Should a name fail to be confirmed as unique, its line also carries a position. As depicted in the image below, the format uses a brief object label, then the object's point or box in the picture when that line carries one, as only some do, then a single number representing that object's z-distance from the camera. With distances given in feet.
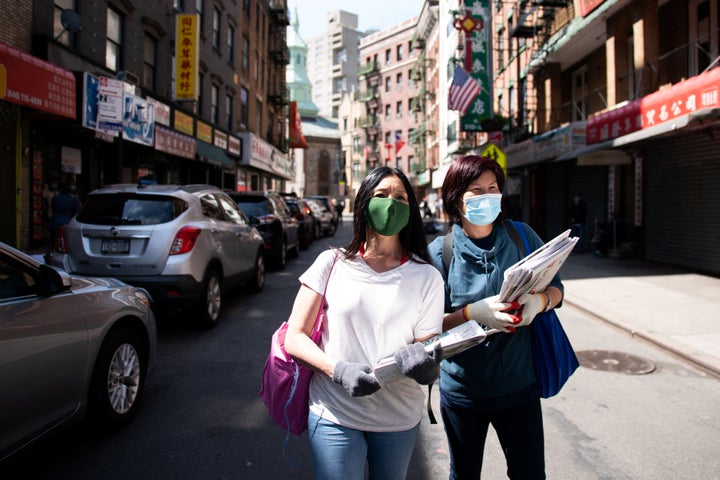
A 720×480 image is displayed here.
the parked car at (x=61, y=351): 9.64
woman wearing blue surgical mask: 7.86
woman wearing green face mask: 6.63
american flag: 77.30
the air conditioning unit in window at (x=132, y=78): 53.86
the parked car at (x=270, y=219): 40.57
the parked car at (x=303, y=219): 60.64
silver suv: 21.24
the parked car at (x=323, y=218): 83.20
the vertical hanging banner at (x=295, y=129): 152.97
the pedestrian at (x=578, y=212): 57.57
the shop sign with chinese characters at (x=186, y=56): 65.00
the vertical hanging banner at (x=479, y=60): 81.41
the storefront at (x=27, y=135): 31.30
